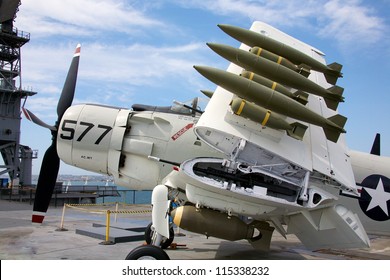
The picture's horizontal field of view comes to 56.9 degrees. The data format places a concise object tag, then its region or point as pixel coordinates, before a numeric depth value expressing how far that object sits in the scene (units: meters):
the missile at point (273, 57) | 6.45
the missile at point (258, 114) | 5.61
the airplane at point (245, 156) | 5.92
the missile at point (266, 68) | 5.98
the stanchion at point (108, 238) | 8.95
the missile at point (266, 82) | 5.95
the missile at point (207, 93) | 8.67
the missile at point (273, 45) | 6.61
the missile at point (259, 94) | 5.58
